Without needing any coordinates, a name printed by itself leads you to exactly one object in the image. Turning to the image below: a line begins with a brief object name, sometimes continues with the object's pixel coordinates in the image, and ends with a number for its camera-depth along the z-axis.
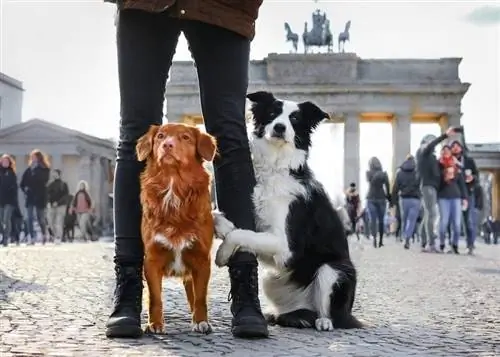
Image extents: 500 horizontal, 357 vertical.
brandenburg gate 46.28
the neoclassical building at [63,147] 54.34
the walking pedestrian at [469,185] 13.34
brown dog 3.13
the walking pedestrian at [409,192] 14.77
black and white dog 3.68
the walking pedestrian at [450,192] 12.70
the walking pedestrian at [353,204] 18.28
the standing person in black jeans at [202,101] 3.35
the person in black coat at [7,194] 15.42
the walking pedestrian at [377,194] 16.08
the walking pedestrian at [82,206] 20.48
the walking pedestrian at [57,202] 18.75
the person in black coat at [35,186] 15.95
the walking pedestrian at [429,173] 12.75
